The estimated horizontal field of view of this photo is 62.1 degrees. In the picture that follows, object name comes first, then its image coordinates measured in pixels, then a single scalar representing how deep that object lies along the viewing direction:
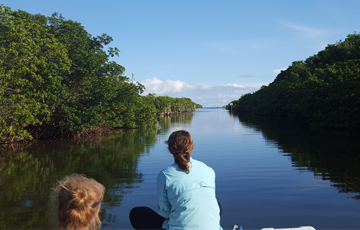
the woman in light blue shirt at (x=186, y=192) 2.40
